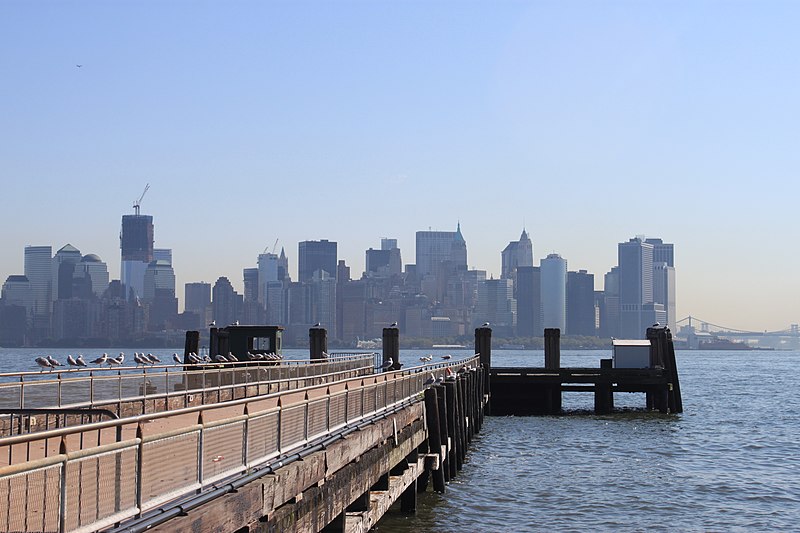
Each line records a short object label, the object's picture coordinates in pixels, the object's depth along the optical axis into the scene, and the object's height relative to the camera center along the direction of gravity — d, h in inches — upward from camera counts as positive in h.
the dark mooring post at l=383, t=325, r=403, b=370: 2420.0 -10.5
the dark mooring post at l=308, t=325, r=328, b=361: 2422.5 -8.5
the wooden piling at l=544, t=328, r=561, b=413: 2466.8 -38.2
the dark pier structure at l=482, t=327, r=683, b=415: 2397.9 -89.2
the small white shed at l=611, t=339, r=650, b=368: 2812.5 -33.4
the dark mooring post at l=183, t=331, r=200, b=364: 2288.6 -10.4
